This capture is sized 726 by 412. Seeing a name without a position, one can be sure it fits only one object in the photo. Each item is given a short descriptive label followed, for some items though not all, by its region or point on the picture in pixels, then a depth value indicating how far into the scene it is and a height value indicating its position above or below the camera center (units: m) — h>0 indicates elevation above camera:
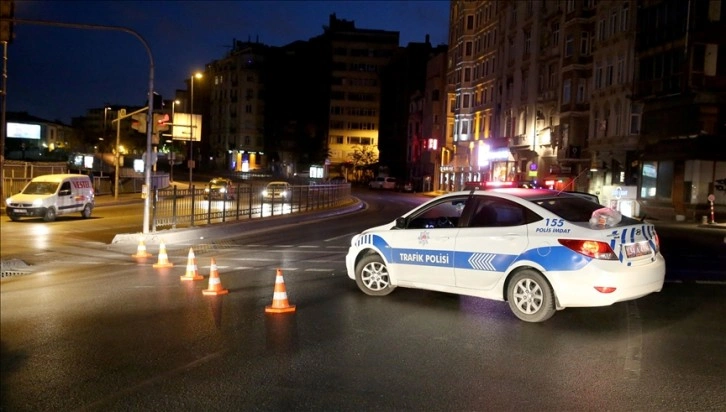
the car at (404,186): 79.00 -1.46
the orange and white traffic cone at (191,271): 12.54 -1.92
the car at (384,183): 83.44 -1.23
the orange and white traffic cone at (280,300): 9.42 -1.80
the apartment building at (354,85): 124.94 +15.74
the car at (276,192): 29.56 -1.04
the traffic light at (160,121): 20.63 +1.29
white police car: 8.28 -0.96
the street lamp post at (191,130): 26.97 +1.41
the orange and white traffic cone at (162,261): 14.61 -2.06
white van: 27.55 -1.59
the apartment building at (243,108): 131.75 +11.56
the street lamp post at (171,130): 25.52 +1.31
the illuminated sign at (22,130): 88.25 +3.63
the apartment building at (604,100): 35.88 +5.49
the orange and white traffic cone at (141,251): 16.83 -2.16
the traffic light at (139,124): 20.48 +1.16
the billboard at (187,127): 27.55 +1.55
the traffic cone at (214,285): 10.91 -1.89
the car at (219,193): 23.70 -0.95
